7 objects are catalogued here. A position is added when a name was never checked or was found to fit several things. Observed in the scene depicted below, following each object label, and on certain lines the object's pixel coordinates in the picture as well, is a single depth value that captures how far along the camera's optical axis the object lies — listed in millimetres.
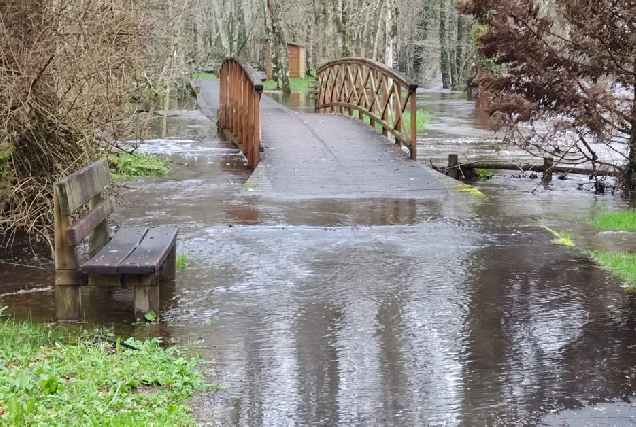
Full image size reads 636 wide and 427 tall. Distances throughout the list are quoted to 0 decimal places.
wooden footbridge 11977
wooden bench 6203
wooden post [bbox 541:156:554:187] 14234
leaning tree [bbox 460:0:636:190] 12133
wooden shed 48500
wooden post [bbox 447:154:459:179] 14812
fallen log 14508
